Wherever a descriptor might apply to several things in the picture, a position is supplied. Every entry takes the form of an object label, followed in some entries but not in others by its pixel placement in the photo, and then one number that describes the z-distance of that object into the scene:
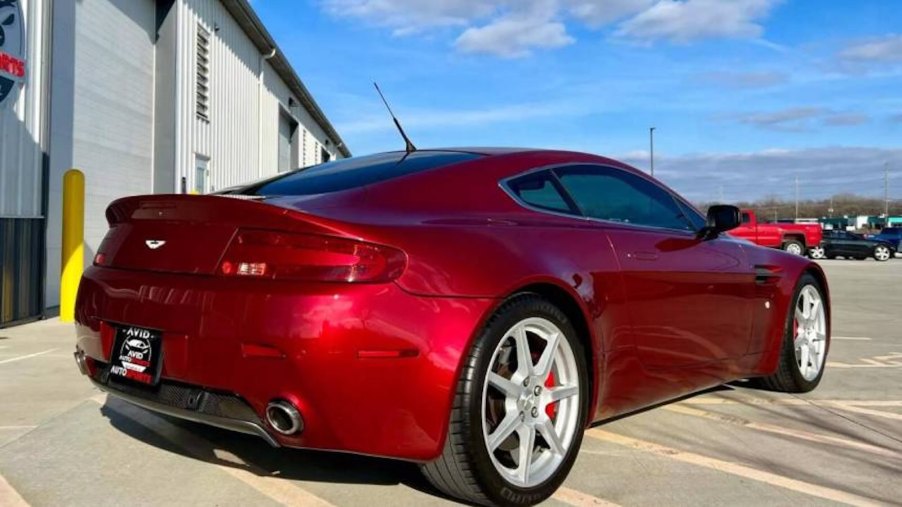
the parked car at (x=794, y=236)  26.33
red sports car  2.48
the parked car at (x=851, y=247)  29.42
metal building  7.27
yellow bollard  7.63
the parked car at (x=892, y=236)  33.34
